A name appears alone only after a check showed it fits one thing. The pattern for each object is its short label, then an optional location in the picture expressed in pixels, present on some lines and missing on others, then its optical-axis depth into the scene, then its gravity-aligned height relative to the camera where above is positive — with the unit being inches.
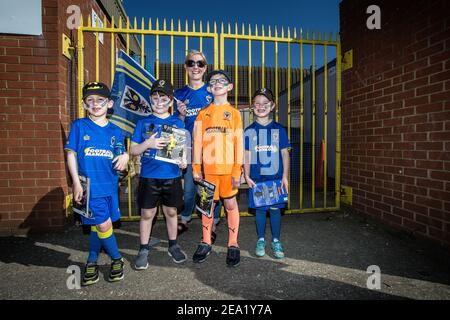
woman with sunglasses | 127.6 +23.5
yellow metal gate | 155.2 +51.3
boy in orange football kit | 108.9 -1.4
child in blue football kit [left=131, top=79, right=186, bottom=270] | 104.6 -8.4
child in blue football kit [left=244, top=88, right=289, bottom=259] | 119.8 -2.4
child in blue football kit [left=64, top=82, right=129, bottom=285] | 93.7 -5.6
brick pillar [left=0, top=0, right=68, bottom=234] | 135.9 +10.5
